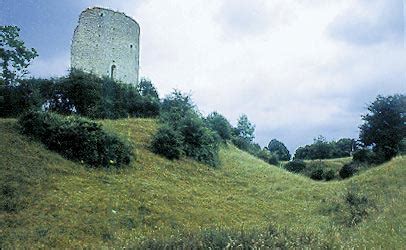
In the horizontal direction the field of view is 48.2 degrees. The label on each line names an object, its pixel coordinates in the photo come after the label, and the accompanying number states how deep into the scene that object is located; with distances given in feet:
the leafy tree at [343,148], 191.39
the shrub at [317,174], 115.03
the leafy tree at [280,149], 217.15
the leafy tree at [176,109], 98.12
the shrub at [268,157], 144.87
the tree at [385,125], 120.78
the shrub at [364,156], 120.67
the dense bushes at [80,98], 84.58
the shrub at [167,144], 81.15
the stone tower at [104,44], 124.98
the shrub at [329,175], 113.29
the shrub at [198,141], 86.63
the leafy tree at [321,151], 190.90
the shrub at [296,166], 145.07
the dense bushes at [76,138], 63.93
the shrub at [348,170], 109.70
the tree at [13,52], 64.75
